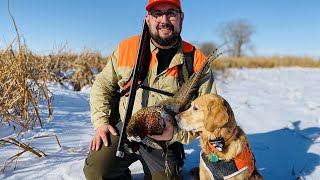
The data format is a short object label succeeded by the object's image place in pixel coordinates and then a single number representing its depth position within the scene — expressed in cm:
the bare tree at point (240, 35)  3675
